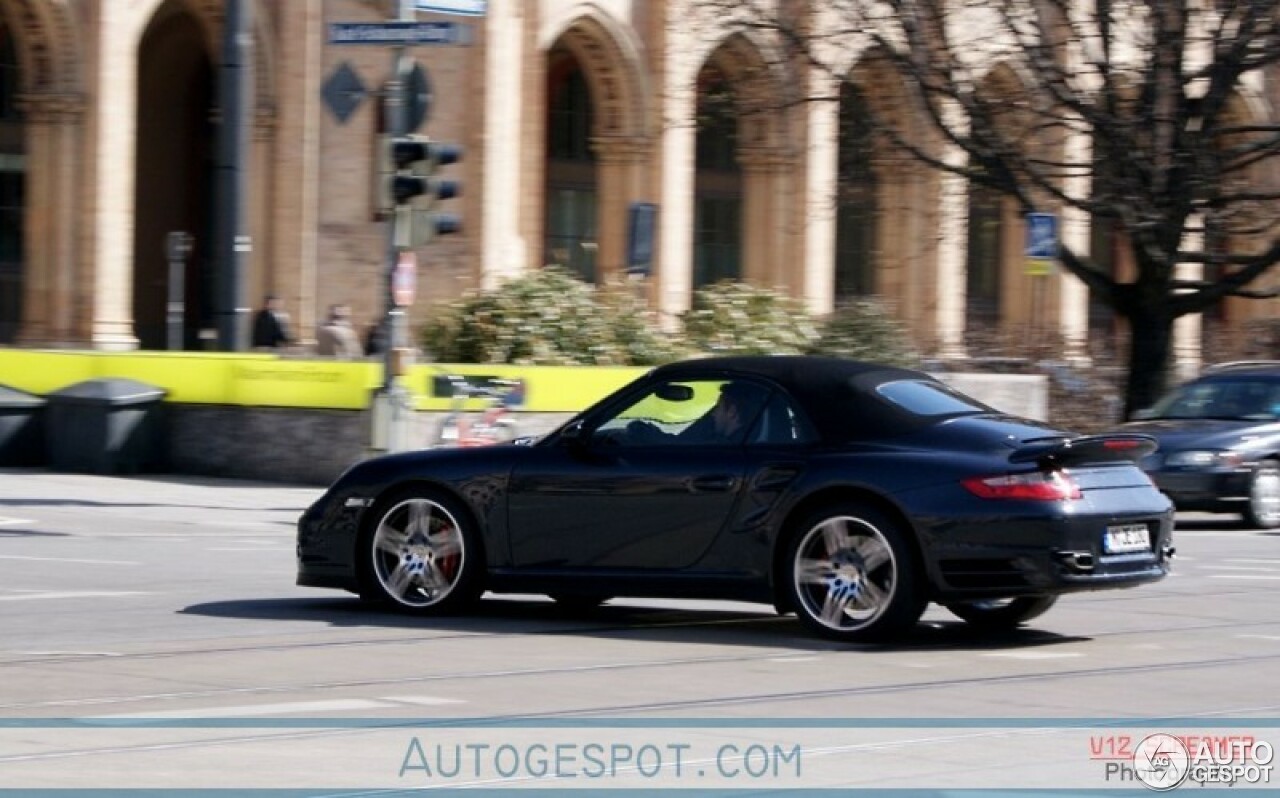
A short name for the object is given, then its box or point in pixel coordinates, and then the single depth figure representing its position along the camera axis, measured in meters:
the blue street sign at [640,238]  32.06
